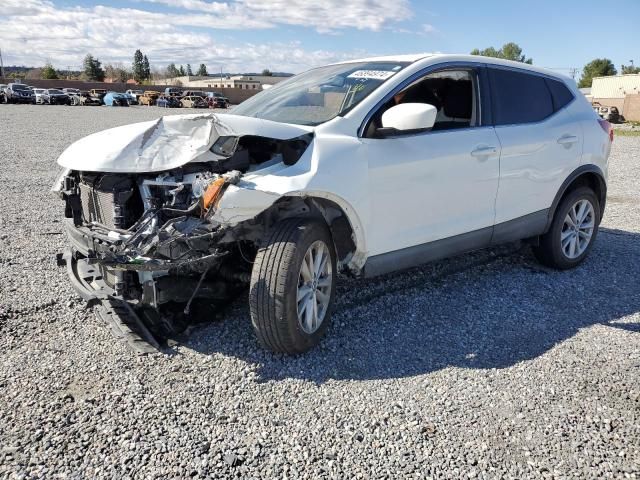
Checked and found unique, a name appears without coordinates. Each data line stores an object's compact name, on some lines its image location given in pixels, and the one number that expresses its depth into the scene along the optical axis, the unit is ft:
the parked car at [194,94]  176.14
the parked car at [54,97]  155.53
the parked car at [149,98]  184.75
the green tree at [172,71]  481.05
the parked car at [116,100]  166.20
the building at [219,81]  299.79
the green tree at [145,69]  404.20
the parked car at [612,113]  124.16
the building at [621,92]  140.05
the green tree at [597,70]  303.27
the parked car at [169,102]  166.91
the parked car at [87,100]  166.66
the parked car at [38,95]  156.76
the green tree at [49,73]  307.99
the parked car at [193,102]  161.17
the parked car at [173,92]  186.93
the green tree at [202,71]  485.93
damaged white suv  10.84
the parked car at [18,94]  152.97
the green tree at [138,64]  400.06
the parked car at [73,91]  181.15
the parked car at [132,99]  169.95
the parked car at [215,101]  163.94
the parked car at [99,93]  174.03
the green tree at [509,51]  296.10
